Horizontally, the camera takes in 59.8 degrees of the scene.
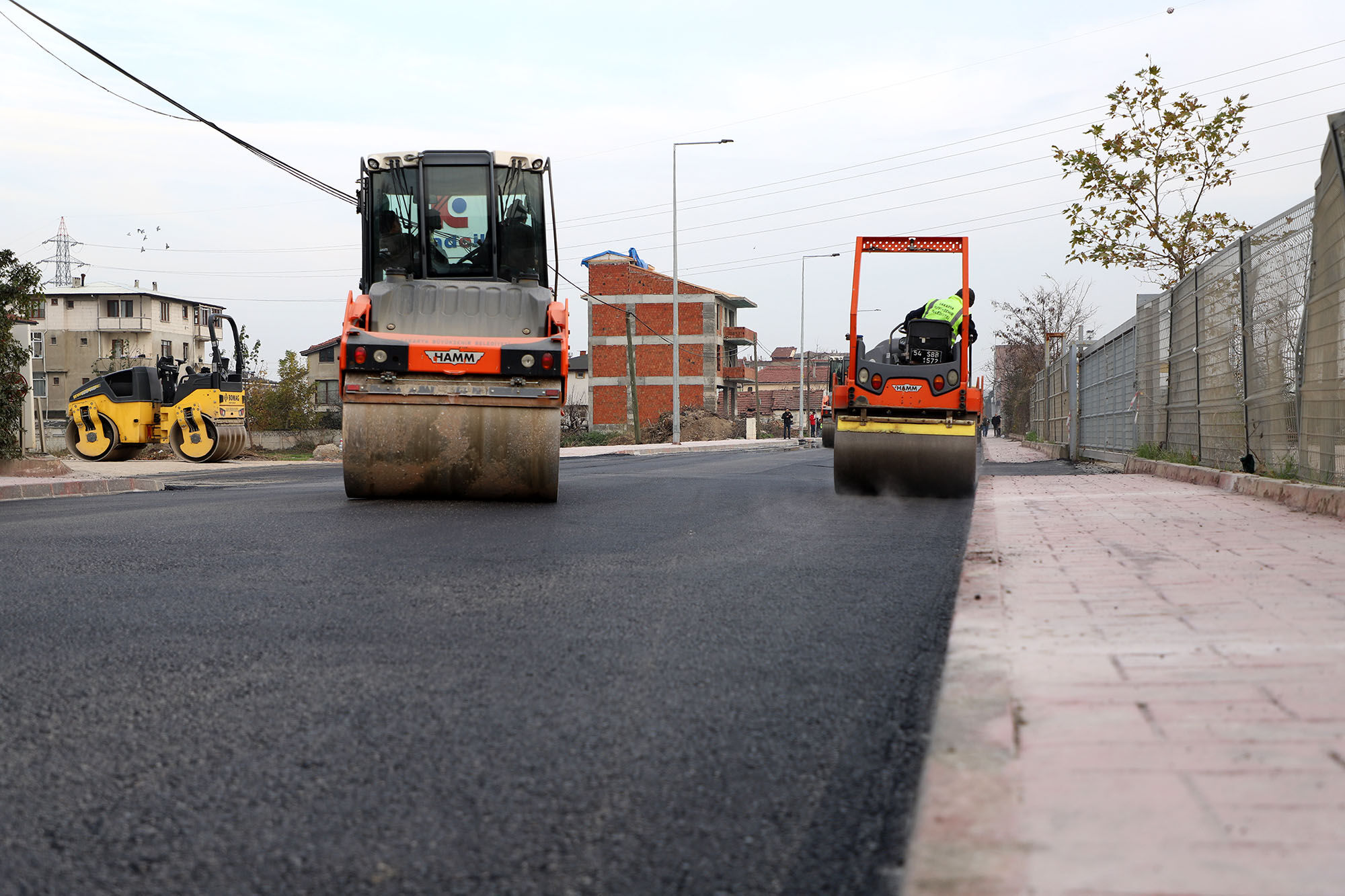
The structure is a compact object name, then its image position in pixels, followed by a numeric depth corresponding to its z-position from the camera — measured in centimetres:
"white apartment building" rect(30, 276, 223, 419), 7450
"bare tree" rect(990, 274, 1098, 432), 4656
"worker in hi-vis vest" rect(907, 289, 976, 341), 1236
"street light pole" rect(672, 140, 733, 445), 4169
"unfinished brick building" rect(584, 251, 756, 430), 6712
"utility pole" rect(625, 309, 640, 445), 4506
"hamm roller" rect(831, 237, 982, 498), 1162
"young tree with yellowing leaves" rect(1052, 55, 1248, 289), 1883
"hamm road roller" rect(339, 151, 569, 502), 973
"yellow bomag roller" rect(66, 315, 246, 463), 2512
